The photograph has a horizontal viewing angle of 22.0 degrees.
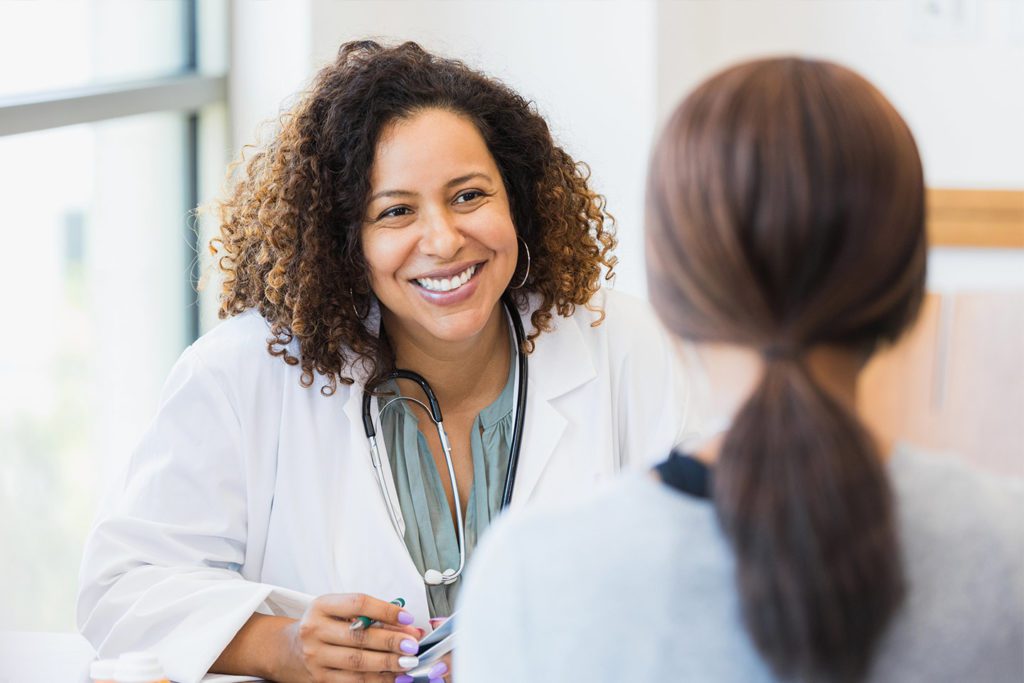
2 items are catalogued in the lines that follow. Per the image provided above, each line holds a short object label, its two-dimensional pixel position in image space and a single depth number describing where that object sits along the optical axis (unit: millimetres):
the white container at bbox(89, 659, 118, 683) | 1783
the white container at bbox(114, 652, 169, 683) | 1777
